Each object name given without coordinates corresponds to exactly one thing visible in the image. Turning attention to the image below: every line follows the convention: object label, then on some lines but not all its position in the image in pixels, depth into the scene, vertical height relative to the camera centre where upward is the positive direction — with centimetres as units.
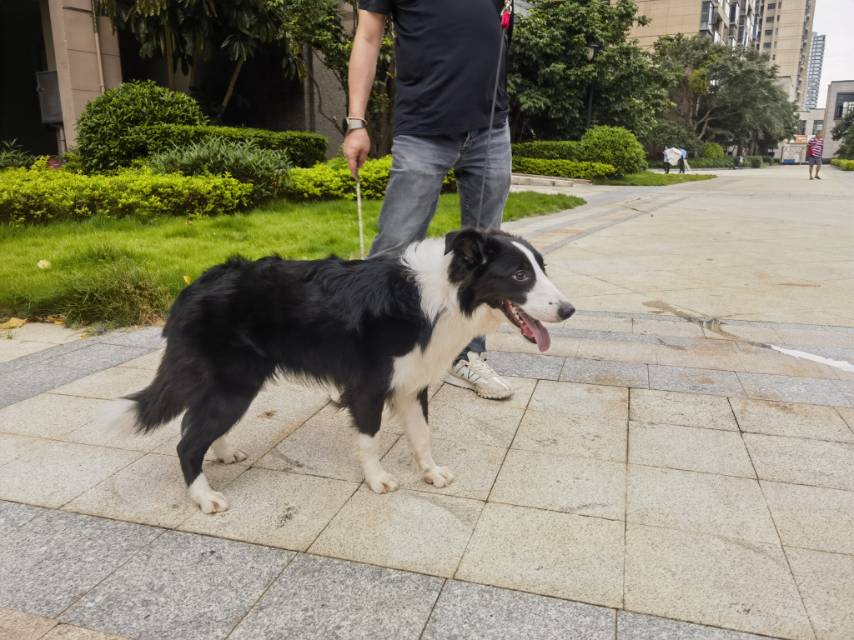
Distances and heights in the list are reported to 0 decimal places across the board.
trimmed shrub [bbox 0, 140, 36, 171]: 1224 +7
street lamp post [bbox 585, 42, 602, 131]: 2341 +403
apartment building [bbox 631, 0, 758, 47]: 5469 +1294
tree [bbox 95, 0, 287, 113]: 1359 +310
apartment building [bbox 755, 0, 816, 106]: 11988 +2536
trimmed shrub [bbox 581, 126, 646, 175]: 2350 +64
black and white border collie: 243 -64
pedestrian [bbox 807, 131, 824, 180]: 2937 +63
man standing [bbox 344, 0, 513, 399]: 321 +33
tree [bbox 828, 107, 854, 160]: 6251 +346
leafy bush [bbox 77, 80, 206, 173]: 1152 +74
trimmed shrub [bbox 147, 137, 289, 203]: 959 -2
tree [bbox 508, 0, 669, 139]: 2412 +367
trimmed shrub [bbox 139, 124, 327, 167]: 1159 +49
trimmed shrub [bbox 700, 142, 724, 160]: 4762 +100
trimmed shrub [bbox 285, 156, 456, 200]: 1062 -33
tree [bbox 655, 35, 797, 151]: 4769 +564
